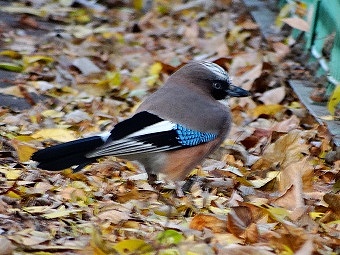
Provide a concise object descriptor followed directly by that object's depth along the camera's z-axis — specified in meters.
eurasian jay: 9.91
